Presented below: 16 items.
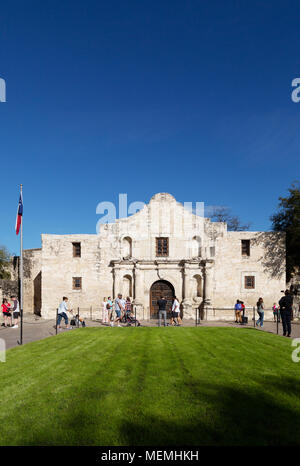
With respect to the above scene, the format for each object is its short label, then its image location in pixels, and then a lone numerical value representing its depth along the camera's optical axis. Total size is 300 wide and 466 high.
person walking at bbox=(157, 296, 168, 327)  16.31
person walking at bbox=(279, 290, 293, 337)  12.10
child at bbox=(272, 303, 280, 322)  21.08
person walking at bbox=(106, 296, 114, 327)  17.83
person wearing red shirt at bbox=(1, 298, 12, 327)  16.62
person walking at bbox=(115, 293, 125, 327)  16.35
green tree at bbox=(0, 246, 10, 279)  29.35
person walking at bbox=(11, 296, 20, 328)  16.03
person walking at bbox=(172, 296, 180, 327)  16.64
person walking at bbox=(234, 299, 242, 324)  18.98
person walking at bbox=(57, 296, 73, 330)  14.64
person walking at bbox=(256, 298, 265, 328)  16.83
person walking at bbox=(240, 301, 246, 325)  18.66
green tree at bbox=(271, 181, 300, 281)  23.92
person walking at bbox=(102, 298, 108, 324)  17.81
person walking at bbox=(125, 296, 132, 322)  17.50
